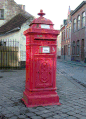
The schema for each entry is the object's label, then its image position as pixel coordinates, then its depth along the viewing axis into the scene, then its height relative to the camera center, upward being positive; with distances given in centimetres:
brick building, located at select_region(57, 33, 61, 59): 4994 +55
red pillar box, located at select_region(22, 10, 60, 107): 419 -19
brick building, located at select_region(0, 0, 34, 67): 1362 +69
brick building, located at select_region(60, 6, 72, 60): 3512 +299
